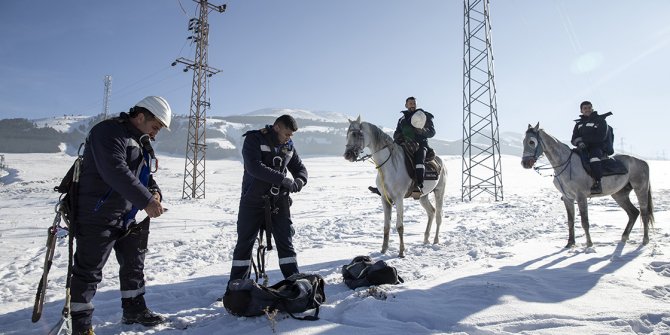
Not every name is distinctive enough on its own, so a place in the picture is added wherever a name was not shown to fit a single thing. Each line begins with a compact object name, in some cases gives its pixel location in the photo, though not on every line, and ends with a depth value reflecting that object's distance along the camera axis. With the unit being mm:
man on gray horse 7352
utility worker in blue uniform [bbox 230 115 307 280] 4148
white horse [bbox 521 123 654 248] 7316
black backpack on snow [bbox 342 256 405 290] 4316
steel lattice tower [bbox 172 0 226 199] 23297
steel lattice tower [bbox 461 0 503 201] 19812
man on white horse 7059
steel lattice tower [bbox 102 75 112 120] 69781
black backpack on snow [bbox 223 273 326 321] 3305
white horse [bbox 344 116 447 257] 6715
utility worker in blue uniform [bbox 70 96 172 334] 2947
